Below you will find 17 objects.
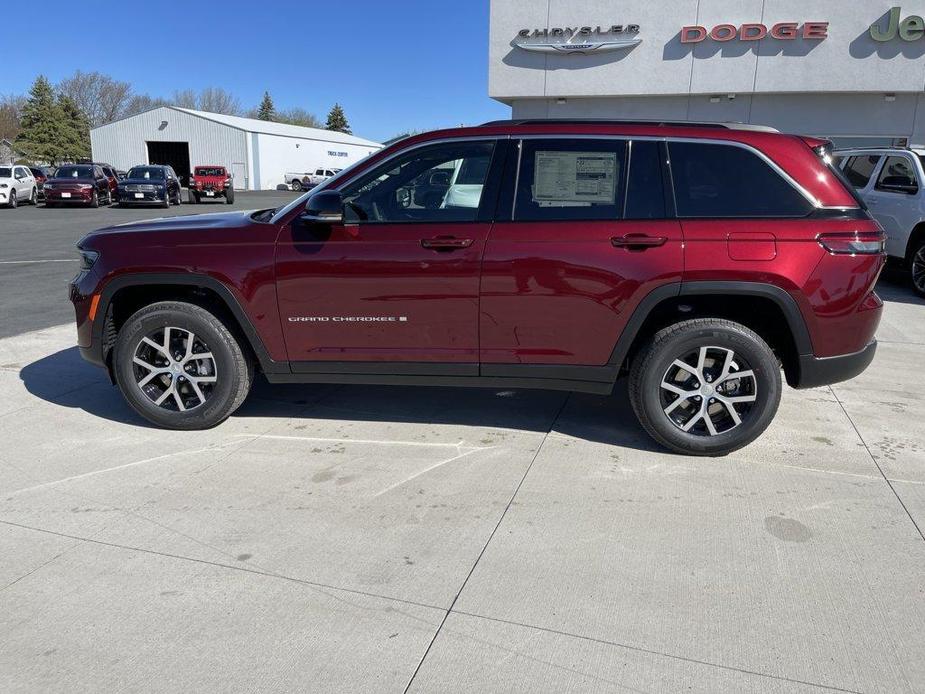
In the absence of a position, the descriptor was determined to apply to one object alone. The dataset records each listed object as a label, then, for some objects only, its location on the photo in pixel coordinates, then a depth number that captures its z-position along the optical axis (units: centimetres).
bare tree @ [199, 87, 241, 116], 10331
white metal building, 5062
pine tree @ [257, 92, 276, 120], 10006
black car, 2775
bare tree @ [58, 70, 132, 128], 8669
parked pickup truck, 5300
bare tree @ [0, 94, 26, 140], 7262
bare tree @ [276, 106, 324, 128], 10169
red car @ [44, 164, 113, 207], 2700
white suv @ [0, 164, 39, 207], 2638
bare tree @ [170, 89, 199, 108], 9851
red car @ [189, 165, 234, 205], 3325
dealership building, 1720
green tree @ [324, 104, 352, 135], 9856
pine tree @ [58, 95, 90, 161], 6406
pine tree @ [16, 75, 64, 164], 6281
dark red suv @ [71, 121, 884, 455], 387
